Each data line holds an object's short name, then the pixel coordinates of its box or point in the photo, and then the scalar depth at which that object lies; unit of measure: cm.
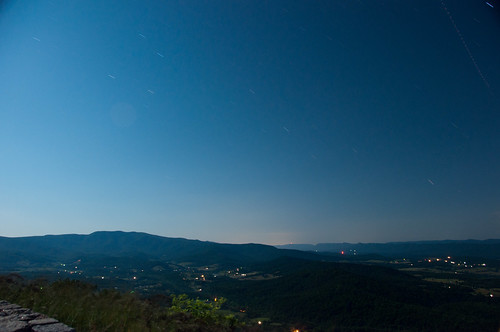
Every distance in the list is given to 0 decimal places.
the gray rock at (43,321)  473
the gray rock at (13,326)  434
